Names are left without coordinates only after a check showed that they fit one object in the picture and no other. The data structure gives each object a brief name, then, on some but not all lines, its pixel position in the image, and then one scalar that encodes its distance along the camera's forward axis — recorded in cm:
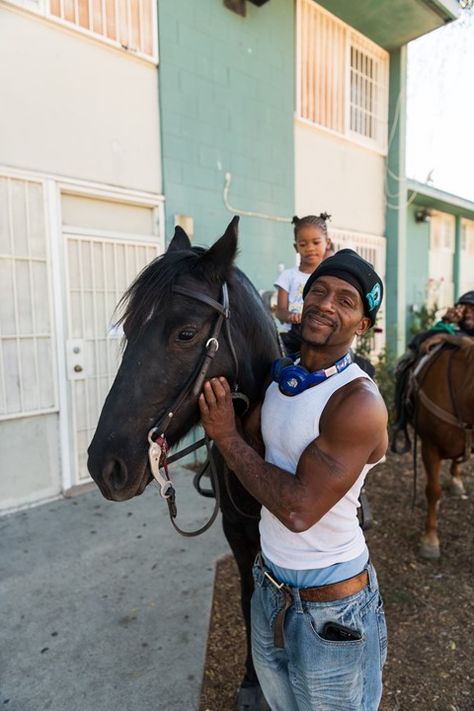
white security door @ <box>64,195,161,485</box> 445
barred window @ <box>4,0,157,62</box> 396
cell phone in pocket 121
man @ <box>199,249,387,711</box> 115
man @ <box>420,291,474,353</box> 372
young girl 305
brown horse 341
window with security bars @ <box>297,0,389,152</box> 637
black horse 128
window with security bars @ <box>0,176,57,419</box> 395
